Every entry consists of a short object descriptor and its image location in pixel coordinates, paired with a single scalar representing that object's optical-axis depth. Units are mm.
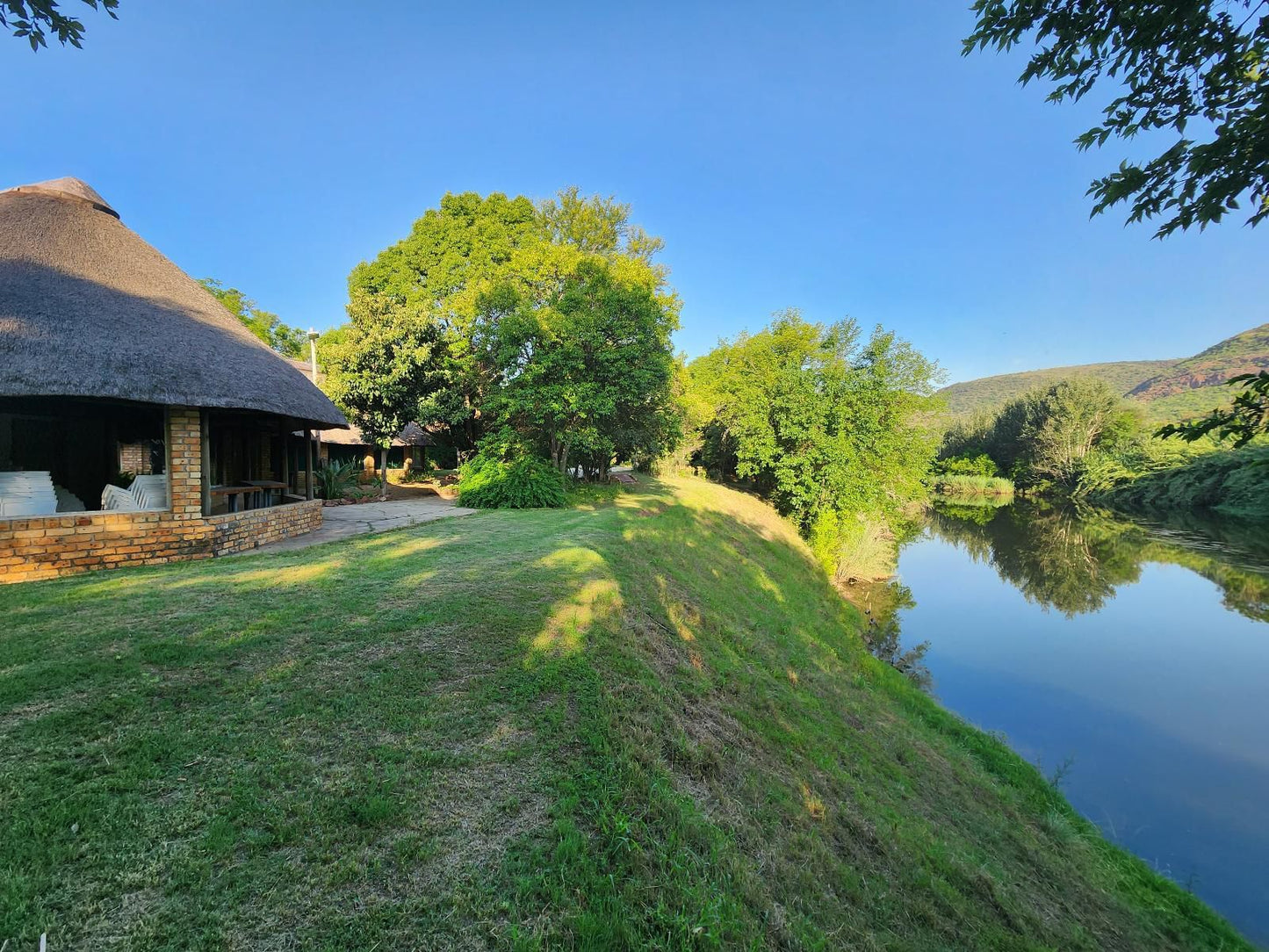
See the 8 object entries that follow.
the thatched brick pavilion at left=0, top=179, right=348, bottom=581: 5934
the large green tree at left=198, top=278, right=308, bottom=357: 32625
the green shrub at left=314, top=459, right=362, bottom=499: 13188
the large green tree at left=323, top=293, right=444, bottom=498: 15273
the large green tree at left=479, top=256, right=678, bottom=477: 13492
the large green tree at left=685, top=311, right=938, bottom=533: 17656
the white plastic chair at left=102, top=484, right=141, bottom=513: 7074
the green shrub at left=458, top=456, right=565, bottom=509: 12328
